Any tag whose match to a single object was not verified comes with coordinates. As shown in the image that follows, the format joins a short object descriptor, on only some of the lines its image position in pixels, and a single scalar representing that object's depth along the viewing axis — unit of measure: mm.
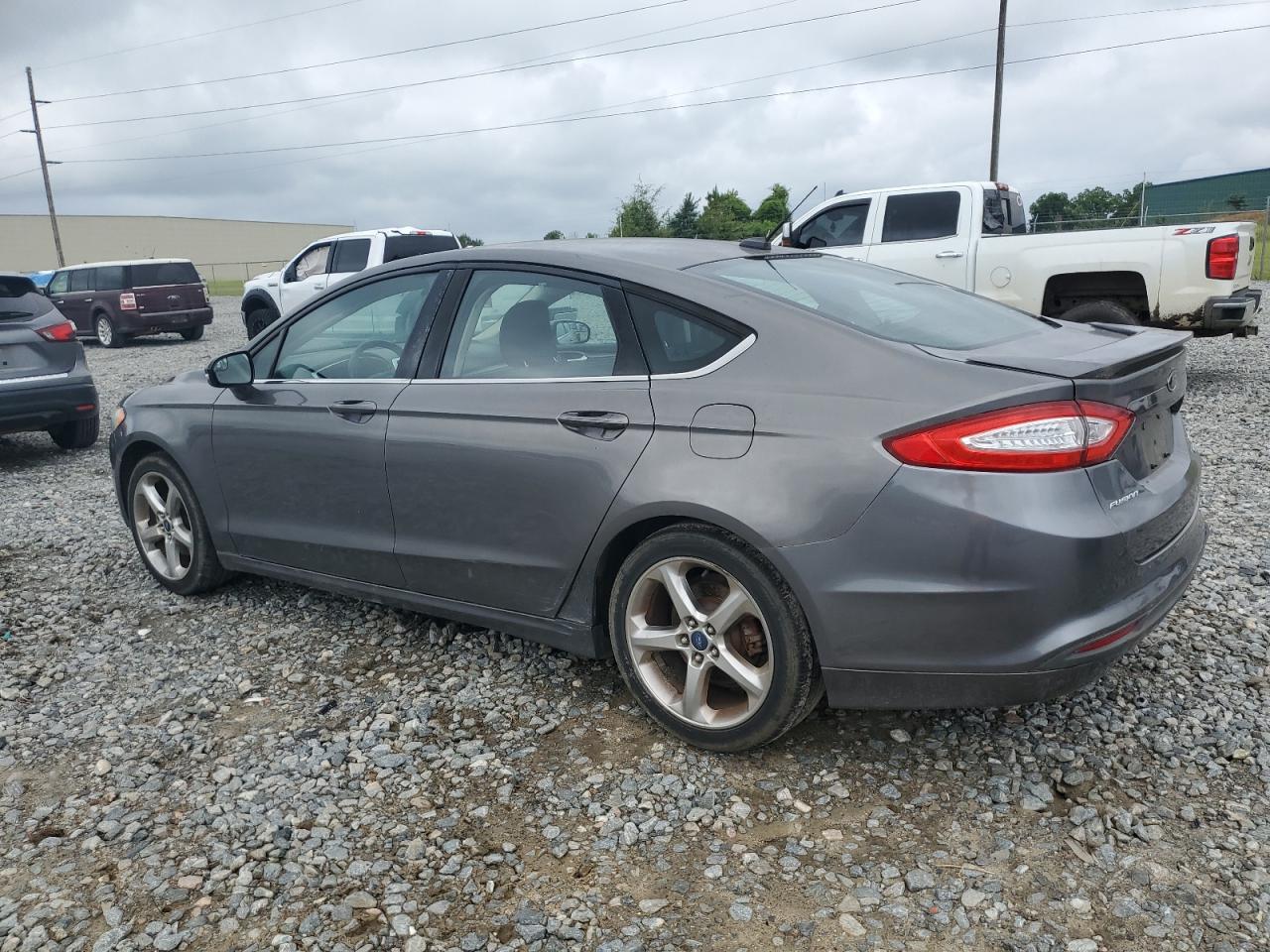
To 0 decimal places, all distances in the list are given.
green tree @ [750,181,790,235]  55125
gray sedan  2557
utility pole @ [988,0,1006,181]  25828
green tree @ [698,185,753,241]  45716
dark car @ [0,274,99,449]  7891
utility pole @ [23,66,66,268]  42969
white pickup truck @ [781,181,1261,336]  8922
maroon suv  19969
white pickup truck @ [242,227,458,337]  14781
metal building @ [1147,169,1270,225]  55422
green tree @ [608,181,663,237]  47219
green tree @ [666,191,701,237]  48391
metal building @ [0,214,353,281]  71688
